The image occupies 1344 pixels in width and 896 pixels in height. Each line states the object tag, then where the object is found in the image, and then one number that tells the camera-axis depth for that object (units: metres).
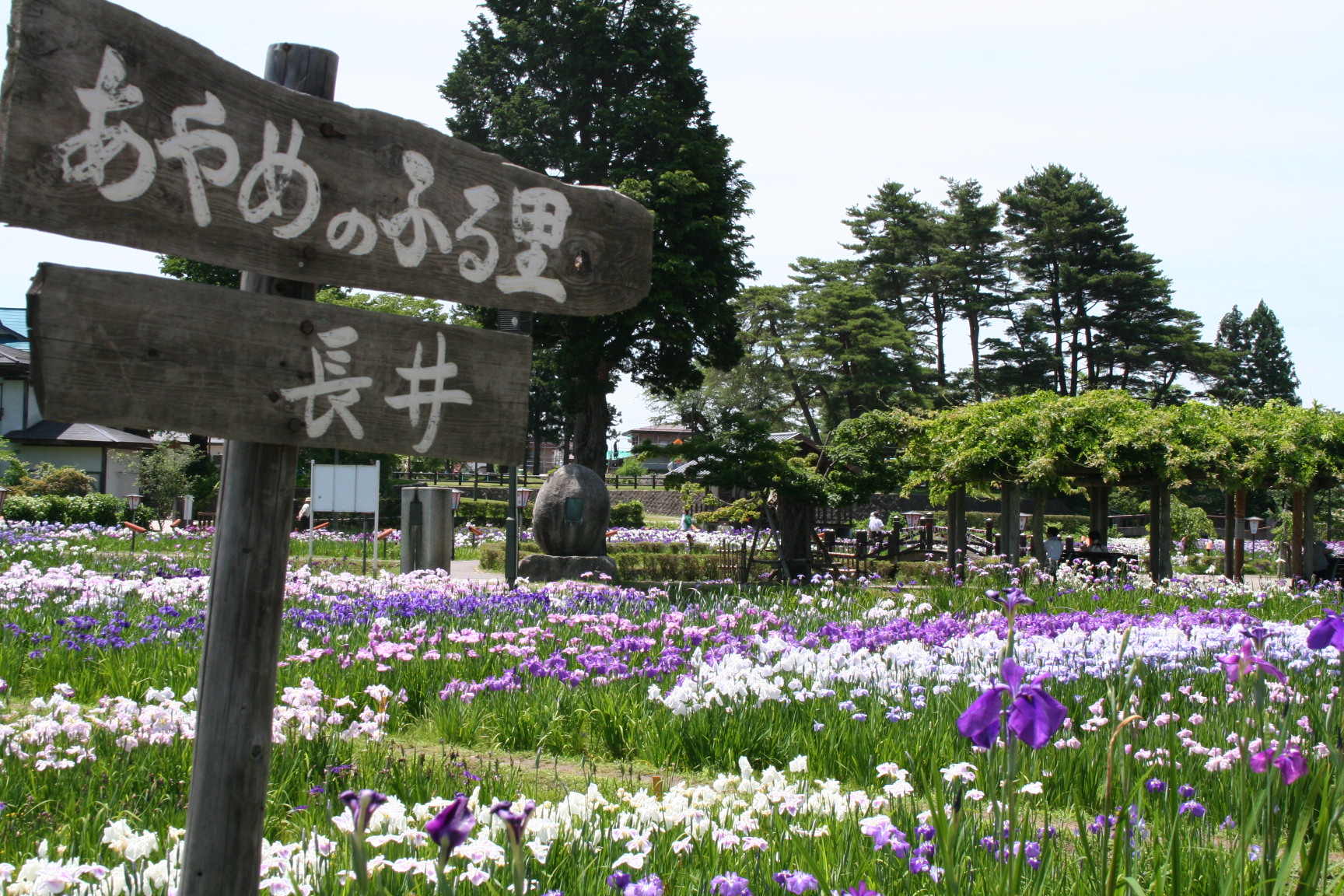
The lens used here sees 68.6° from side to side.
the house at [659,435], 78.62
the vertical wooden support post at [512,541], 12.16
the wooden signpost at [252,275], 1.75
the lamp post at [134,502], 20.69
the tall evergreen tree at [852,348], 39.34
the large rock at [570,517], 14.30
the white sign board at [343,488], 13.31
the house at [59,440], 34.69
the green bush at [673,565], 17.81
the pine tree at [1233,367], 41.56
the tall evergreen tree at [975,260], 41.69
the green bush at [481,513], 29.14
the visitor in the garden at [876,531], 21.23
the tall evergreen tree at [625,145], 22.30
